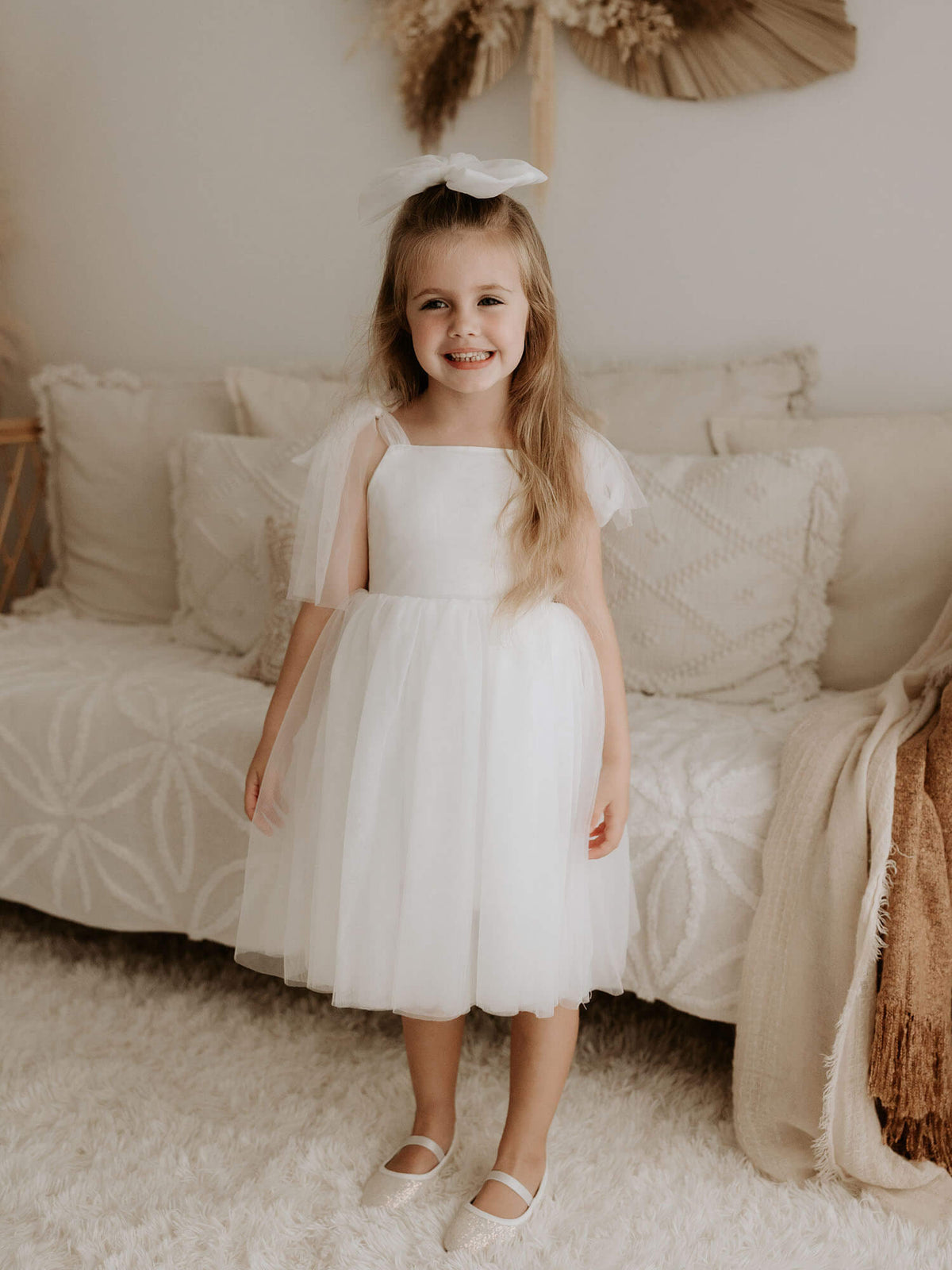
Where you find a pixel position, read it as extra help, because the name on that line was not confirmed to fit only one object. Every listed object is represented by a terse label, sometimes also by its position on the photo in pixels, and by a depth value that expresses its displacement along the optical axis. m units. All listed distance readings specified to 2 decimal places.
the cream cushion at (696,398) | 1.66
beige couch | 1.19
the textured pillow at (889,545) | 1.46
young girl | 0.96
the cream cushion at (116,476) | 1.94
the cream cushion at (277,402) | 1.80
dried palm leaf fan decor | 1.64
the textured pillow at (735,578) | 1.47
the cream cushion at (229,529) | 1.71
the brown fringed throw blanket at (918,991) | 1.04
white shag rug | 1.01
